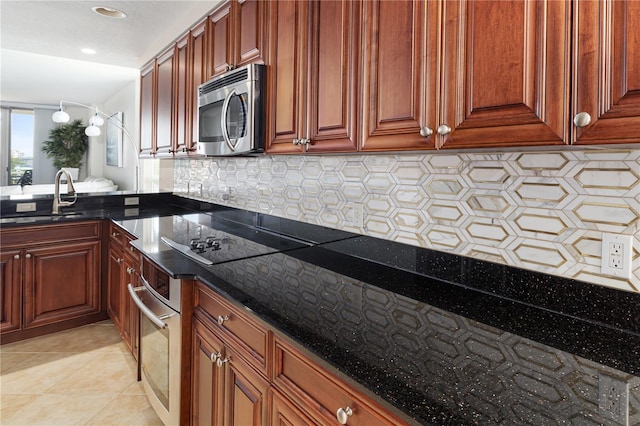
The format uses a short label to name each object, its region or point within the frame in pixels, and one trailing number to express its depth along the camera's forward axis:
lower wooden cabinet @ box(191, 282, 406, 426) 0.83
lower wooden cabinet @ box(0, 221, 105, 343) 2.66
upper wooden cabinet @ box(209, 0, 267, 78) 1.81
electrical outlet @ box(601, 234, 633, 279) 0.95
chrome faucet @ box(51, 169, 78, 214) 2.90
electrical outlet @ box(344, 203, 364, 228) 1.67
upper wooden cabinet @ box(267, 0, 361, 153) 1.31
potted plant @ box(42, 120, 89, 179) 7.84
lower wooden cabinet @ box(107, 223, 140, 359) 2.26
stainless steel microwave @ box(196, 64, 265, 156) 1.74
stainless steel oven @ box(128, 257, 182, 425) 1.54
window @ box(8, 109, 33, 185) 7.73
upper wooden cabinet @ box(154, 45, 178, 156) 2.84
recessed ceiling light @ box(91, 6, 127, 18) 2.74
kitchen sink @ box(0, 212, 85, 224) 2.69
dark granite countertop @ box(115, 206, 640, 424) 0.66
